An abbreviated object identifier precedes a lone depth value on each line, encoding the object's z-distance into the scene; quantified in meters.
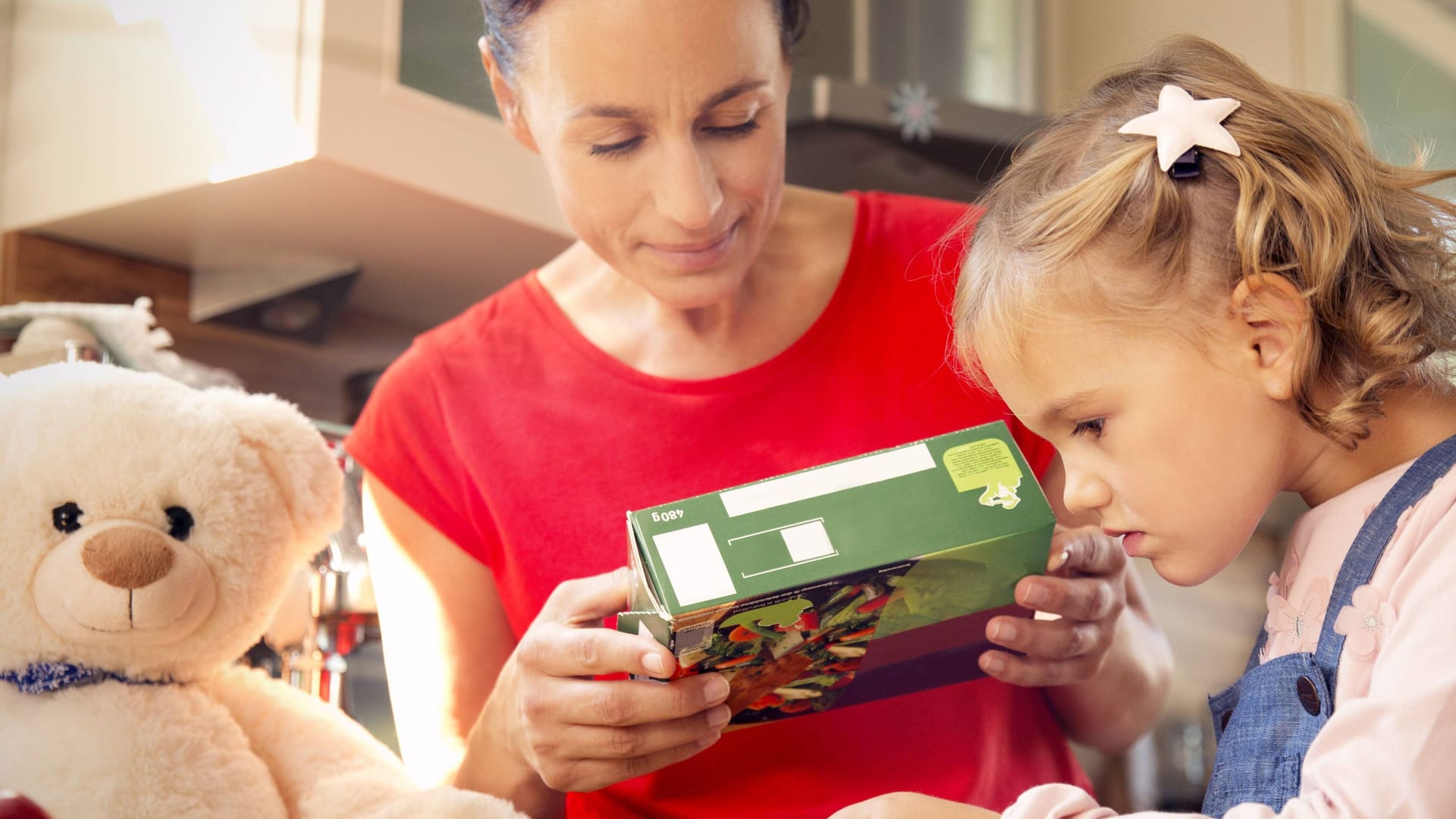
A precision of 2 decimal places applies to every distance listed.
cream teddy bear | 0.63
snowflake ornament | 1.68
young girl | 0.63
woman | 0.78
